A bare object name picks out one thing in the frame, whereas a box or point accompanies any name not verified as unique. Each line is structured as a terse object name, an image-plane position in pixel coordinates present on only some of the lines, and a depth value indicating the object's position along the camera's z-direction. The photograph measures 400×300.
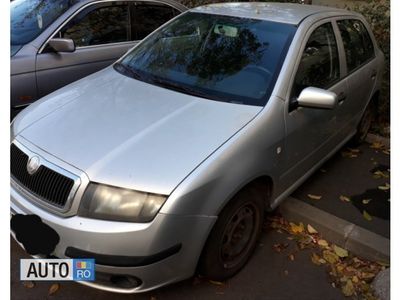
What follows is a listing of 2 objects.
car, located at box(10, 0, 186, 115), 4.14
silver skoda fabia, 2.21
